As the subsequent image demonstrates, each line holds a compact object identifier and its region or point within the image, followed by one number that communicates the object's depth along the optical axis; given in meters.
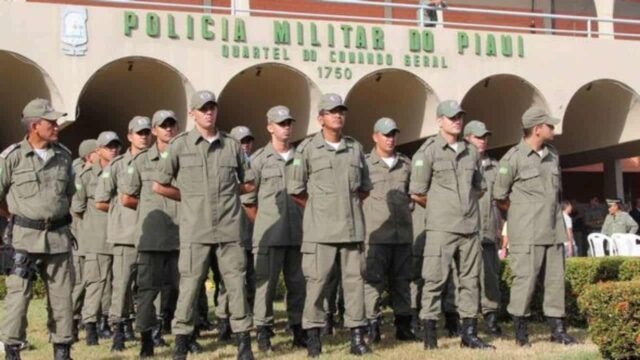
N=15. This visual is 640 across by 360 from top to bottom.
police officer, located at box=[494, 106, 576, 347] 7.56
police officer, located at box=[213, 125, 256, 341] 8.19
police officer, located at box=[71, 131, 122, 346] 8.26
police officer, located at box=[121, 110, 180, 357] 7.46
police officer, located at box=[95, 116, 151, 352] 7.77
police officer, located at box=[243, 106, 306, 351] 7.58
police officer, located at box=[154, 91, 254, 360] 6.62
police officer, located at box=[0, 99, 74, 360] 6.45
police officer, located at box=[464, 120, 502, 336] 8.32
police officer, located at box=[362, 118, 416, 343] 7.96
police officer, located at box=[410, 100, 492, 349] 7.33
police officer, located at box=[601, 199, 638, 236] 15.34
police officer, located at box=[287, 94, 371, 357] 7.04
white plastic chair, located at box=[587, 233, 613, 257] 14.06
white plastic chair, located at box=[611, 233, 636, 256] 13.68
